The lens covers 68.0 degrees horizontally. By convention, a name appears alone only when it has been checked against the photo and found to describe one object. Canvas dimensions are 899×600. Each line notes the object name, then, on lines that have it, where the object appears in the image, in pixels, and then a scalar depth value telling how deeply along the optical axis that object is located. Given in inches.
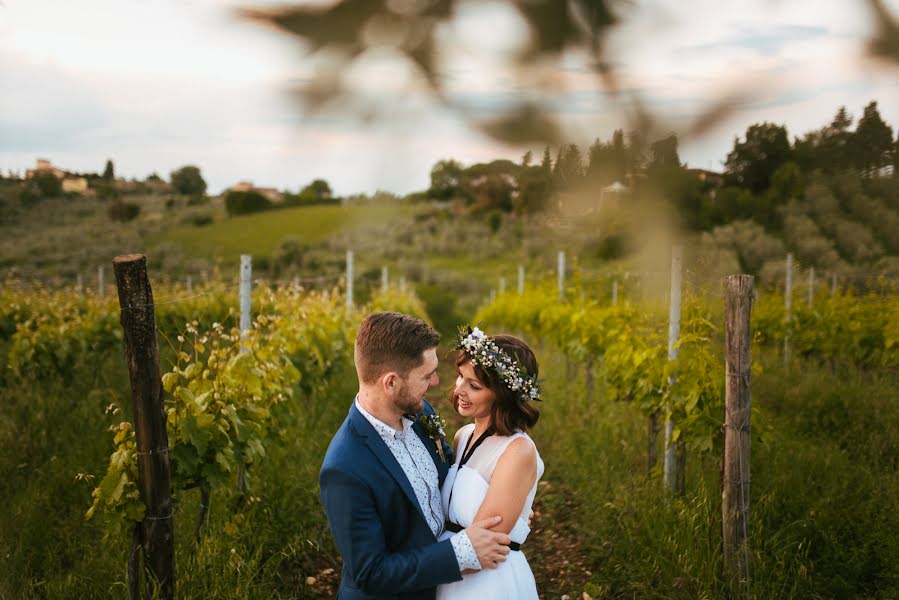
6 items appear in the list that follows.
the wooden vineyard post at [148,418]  88.1
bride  73.0
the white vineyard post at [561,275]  342.7
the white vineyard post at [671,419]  149.3
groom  66.4
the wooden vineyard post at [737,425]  106.3
